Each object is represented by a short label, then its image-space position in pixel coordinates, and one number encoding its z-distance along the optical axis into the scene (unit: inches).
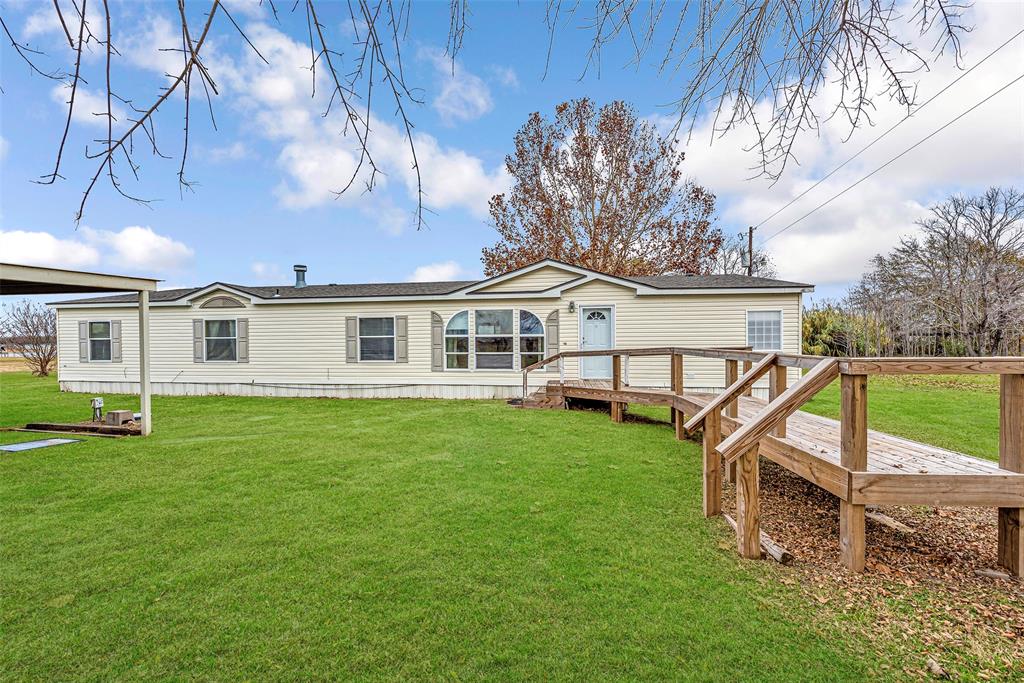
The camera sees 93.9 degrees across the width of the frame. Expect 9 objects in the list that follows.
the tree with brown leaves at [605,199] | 794.8
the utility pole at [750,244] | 816.9
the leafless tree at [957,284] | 697.0
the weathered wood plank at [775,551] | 119.7
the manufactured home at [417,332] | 460.4
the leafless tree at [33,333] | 813.2
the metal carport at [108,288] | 266.5
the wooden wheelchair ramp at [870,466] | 112.4
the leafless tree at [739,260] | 1033.0
